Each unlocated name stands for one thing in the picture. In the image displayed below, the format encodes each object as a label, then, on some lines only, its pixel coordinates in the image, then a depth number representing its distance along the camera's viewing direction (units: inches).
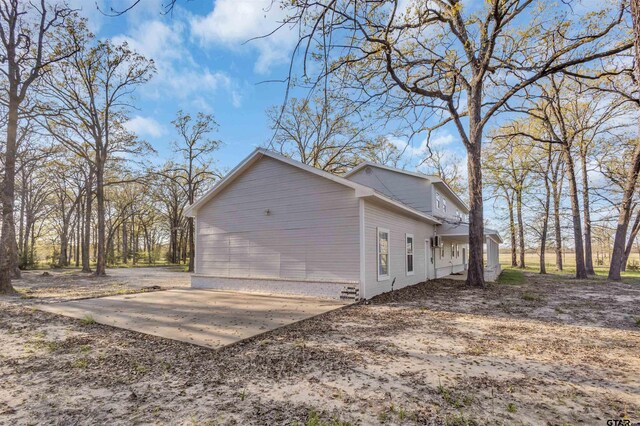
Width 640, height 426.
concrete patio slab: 233.8
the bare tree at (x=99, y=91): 693.3
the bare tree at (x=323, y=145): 884.6
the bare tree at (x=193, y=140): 971.9
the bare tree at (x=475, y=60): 324.3
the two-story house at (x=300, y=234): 373.1
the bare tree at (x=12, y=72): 432.5
